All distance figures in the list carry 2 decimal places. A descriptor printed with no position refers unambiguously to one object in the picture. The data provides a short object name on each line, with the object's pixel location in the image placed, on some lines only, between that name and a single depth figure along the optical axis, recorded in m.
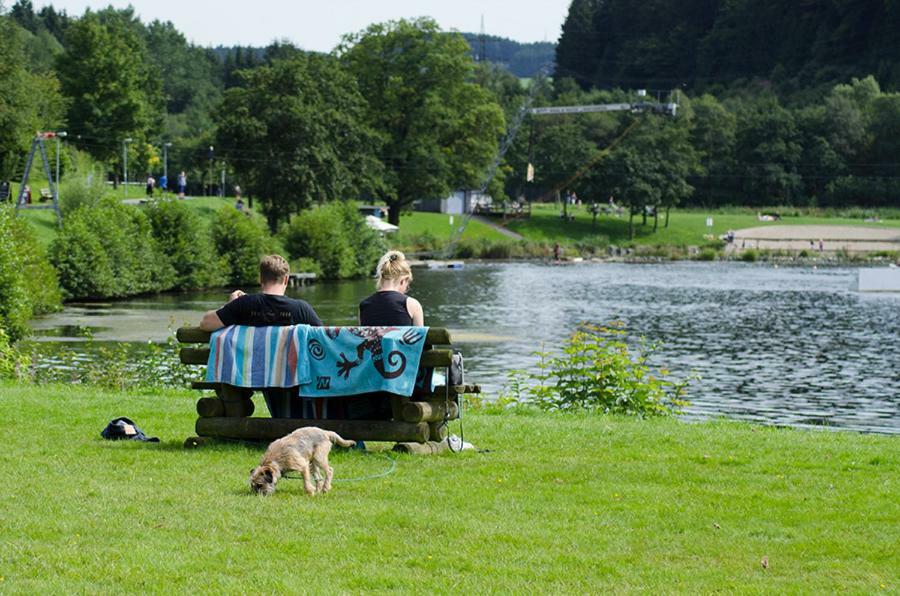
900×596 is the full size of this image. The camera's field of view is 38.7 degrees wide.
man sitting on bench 11.35
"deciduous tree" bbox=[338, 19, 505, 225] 98.56
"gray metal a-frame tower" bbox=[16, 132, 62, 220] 63.41
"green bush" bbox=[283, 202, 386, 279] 77.56
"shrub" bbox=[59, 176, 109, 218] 67.94
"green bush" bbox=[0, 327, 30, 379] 21.80
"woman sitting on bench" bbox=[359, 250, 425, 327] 11.55
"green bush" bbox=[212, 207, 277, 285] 70.31
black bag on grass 11.87
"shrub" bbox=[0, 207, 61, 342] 33.47
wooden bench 11.01
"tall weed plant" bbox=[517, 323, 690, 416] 18.28
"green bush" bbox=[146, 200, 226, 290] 64.81
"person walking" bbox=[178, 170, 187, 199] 89.75
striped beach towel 11.21
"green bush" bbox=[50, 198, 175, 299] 55.69
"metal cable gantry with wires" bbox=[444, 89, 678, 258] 130.77
